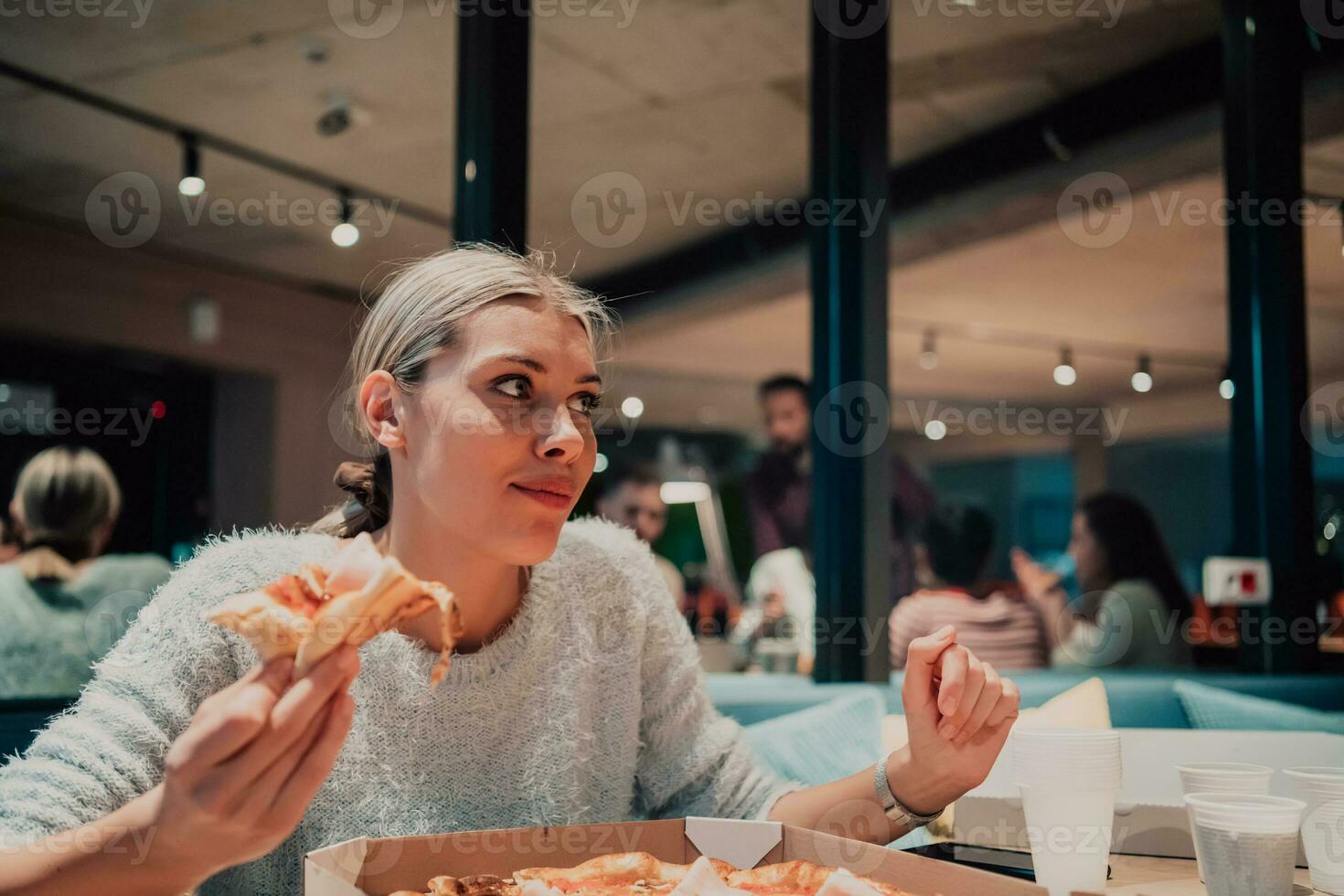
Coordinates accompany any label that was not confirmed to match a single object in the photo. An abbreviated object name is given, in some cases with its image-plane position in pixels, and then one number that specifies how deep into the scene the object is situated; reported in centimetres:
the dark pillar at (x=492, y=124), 251
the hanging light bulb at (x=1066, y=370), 899
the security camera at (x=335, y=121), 460
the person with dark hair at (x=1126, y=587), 352
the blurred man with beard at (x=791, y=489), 455
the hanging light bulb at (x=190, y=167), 450
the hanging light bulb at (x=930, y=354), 848
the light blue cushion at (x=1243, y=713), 220
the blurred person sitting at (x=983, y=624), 311
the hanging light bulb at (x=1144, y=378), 934
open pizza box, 92
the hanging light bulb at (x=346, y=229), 519
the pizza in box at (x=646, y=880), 90
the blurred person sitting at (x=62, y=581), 256
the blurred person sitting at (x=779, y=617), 381
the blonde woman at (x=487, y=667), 117
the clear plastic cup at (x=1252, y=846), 95
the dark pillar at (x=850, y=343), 265
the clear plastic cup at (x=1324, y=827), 104
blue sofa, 234
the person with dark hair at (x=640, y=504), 521
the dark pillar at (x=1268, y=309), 302
